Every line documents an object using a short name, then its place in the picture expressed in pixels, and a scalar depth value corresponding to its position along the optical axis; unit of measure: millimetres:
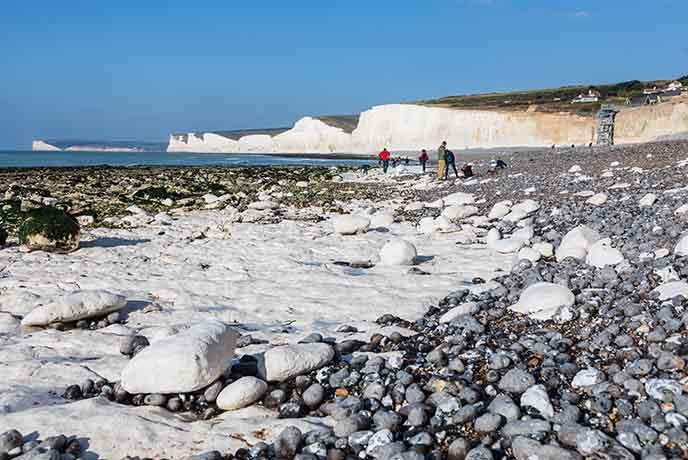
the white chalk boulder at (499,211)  10250
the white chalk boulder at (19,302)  5399
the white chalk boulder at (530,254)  6652
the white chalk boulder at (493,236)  8156
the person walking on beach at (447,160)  20139
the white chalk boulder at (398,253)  7254
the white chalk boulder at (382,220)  10656
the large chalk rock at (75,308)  4812
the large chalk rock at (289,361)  3635
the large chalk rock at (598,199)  9562
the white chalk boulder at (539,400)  2941
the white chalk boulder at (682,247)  5289
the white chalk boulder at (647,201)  8330
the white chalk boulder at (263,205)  13906
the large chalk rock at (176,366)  3383
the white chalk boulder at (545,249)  6787
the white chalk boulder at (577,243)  6212
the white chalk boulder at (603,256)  5531
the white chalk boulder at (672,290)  4297
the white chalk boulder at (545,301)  4578
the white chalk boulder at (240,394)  3346
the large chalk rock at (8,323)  4812
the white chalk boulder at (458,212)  10852
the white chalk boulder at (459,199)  12859
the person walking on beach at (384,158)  29141
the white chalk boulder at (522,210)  9602
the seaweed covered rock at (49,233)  8078
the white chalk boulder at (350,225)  9734
